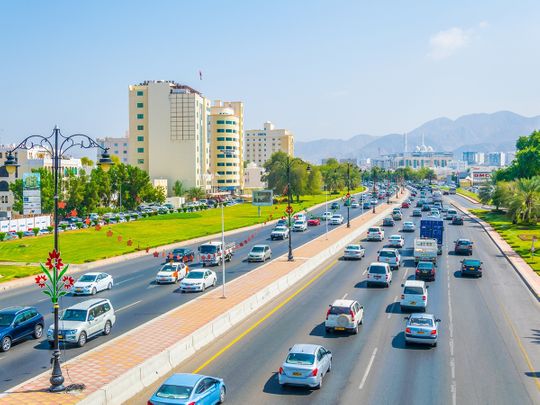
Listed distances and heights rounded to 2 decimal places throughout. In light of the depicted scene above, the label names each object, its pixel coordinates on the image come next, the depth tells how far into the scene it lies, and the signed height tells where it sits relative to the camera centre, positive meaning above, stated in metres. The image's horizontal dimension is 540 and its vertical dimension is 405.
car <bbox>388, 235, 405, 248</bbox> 63.00 -6.39
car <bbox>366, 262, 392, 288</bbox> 41.38 -6.52
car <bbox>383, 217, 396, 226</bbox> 87.00 -6.06
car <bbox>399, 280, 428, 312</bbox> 33.59 -6.56
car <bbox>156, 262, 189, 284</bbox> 43.50 -6.82
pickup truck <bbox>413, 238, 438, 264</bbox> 51.28 -6.00
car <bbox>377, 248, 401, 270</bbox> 49.22 -6.37
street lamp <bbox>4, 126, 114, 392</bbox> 19.59 +0.43
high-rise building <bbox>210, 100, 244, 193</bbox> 181.25 +8.99
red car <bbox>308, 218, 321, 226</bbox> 92.39 -6.44
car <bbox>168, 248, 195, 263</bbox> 53.81 -6.81
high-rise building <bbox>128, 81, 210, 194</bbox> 164.50 +13.31
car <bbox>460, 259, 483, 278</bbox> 45.84 -6.73
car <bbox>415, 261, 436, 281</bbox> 44.16 -6.74
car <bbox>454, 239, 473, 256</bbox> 58.34 -6.55
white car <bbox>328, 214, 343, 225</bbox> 90.25 -6.01
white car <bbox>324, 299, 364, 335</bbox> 28.64 -6.58
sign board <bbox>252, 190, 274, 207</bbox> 105.56 -3.20
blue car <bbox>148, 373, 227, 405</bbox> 17.58 -6.30
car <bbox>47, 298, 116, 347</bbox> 26.33 -6.48
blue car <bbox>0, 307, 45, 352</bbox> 26.35 -6.59
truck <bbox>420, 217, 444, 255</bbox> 60.91 -5.03
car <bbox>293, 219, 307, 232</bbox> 83.31 -6.37
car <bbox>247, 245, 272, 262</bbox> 54.06 -6.68
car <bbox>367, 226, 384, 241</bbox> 70.00 -6.31
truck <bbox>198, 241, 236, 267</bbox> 51.72 -6.39
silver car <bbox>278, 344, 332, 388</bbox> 20.61 -6.47
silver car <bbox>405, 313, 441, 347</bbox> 26.33 -6.61
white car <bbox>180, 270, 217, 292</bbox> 39.84 -6.77
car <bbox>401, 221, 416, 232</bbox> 79.10 -6.18
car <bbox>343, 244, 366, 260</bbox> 55.53 -6.73
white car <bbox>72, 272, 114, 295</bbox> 39.88 -7.01
